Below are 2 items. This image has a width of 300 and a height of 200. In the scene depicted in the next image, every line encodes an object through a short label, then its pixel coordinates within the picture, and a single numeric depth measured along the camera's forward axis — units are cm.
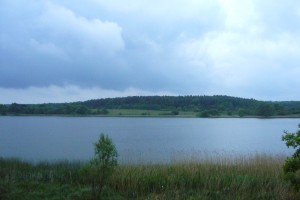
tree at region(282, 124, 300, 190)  654
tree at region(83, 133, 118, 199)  762
